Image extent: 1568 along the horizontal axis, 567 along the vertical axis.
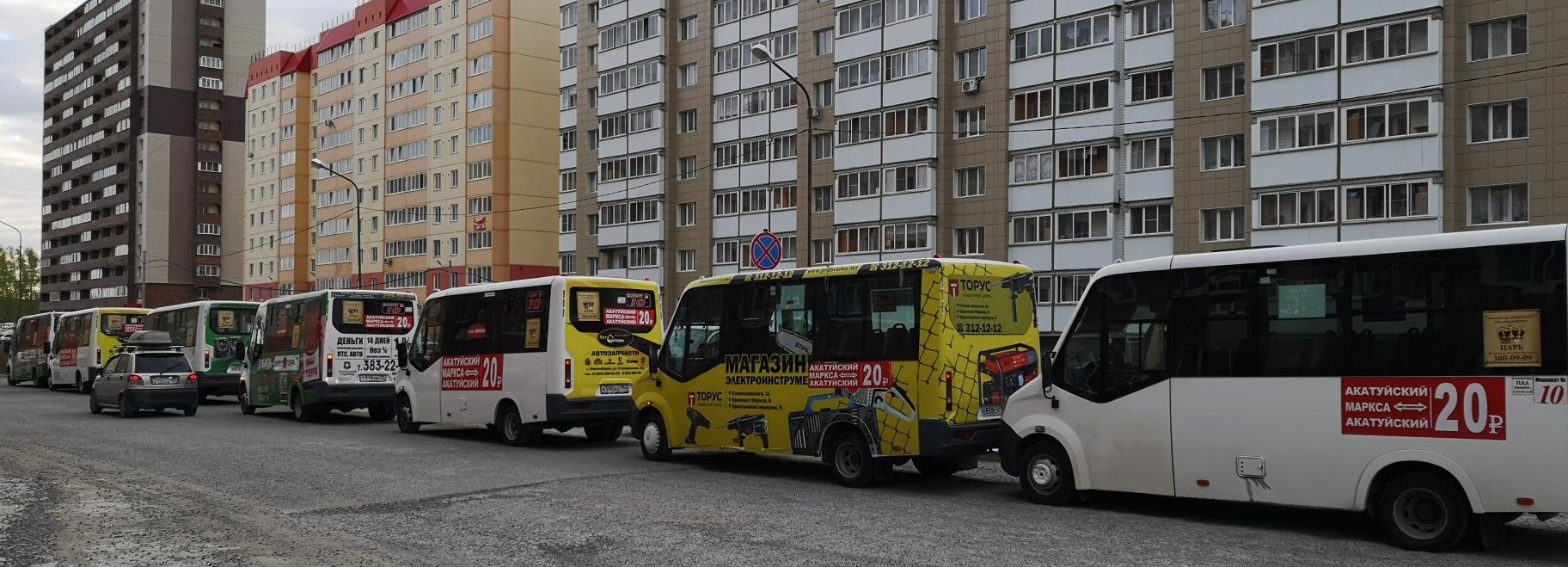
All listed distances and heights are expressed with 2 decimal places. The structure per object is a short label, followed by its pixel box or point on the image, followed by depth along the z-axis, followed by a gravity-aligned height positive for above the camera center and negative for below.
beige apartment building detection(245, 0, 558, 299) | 79.12 +11.70
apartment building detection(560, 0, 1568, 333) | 36.75 +6.90
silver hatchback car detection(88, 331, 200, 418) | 27.45 -1.45
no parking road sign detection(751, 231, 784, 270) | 21.53 +1.15
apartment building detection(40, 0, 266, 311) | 118.56 +16.09
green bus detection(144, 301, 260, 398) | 34.94 -0.67
